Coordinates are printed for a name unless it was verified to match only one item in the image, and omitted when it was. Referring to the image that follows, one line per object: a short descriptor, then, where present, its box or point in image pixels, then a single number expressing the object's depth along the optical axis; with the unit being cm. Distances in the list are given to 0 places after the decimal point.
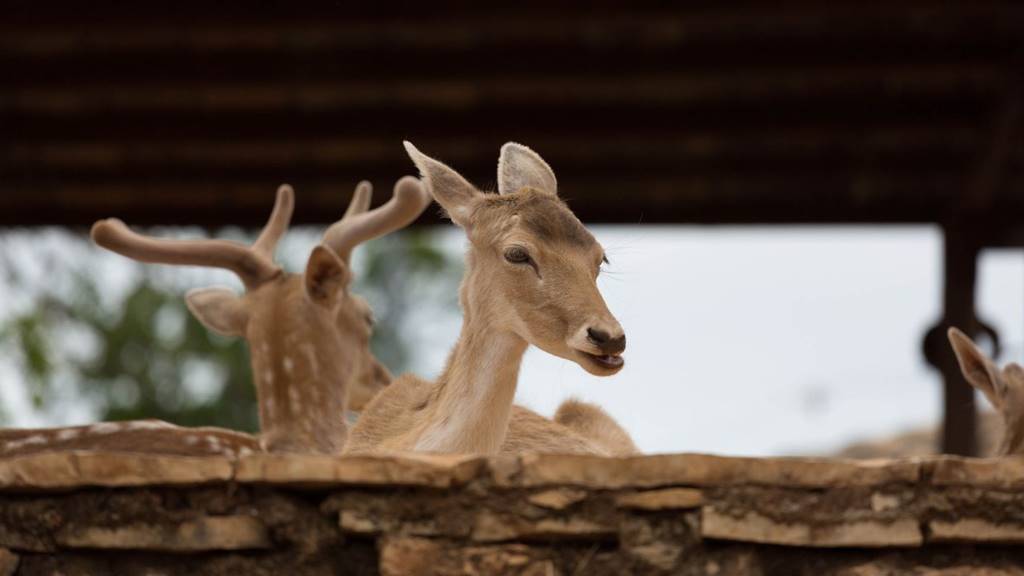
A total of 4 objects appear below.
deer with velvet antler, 1485
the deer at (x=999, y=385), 1391
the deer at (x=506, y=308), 1119
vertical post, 2005
